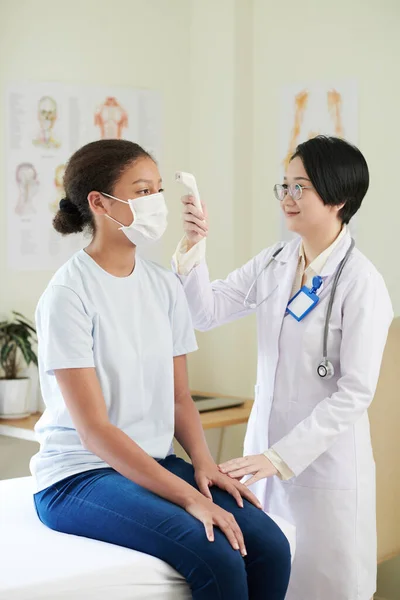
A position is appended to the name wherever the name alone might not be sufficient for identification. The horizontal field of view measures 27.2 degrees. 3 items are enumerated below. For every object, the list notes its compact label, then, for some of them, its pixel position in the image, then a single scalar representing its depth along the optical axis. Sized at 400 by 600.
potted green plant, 2.96
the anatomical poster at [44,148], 3.12
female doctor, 2.00
